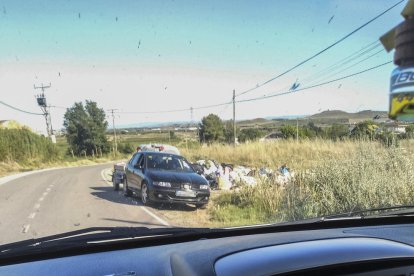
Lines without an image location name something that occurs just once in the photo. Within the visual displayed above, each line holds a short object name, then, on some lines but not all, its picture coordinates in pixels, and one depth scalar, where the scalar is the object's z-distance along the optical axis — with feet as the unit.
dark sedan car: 43.19
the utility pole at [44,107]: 209.33
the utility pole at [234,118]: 143.84
